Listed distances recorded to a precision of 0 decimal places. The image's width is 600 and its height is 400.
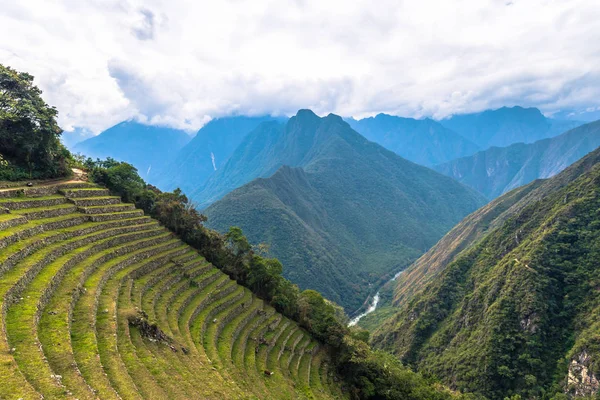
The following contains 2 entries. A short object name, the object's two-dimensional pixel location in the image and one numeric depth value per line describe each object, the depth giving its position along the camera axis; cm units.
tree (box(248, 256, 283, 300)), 4247
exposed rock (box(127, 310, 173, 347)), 2031
